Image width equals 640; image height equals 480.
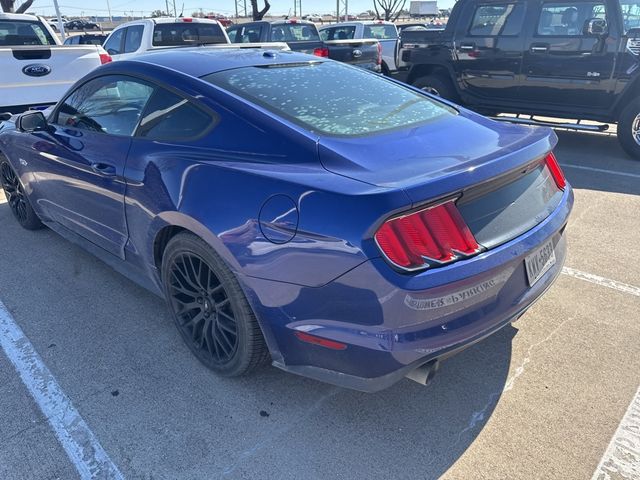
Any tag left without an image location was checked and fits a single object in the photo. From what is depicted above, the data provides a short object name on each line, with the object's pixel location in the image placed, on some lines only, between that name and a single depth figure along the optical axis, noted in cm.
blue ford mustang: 201
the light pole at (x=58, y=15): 1978
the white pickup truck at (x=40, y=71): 659
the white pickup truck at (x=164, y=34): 930
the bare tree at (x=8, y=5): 2005
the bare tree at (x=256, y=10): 2633
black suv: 655
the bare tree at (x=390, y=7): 4359
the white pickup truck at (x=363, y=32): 1445
